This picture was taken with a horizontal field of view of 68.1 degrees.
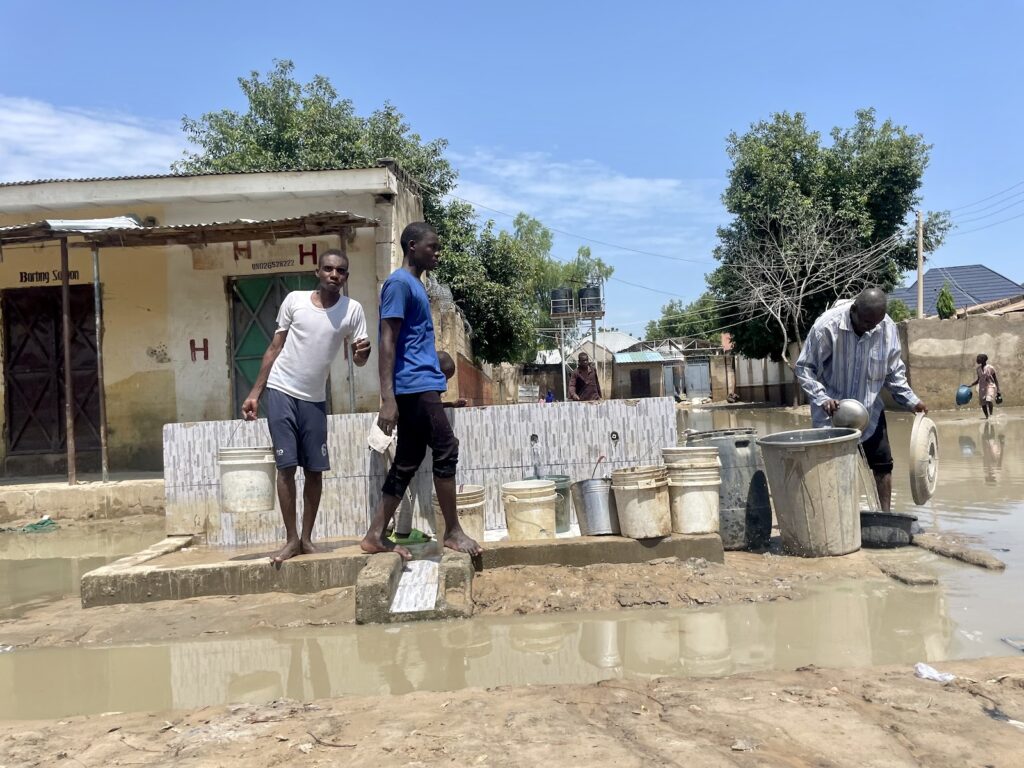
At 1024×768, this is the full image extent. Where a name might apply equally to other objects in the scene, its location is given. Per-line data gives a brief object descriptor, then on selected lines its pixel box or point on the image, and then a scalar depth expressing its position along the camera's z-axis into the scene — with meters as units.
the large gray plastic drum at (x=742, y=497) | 4.82
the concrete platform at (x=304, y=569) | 4.31
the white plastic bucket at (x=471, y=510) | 4.65
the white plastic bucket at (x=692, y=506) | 4.48
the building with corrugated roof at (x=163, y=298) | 9.26
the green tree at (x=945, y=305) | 22.06
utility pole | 23.92
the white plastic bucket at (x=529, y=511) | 4.58
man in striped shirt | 5.03
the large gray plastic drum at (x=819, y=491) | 4.43
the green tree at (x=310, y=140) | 20.36
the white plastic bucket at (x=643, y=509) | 4.36
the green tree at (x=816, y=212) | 24.31
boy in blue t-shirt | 4.04
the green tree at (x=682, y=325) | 48.31
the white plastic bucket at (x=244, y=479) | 4.41
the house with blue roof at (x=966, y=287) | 37.44
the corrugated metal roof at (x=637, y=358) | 42.19
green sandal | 4.78
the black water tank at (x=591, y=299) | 23.80
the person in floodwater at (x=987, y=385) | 14.88
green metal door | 9.54
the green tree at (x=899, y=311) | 34.26
